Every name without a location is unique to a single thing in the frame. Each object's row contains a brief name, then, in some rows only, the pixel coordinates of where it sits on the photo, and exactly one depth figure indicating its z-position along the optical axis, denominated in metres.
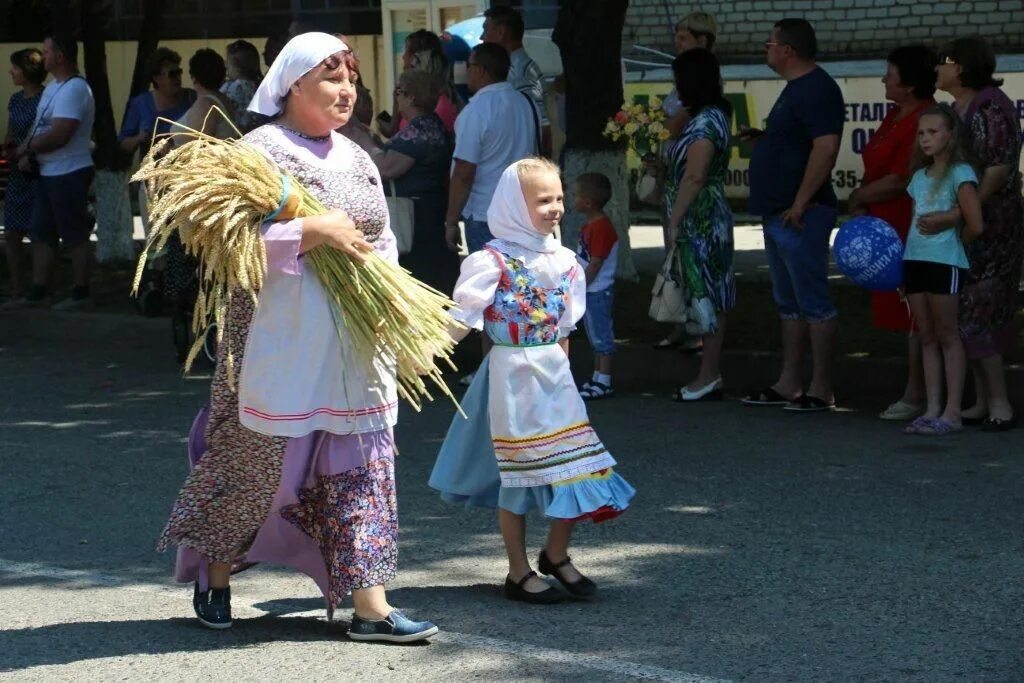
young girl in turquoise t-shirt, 12.30
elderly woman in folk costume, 7.77
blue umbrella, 27.00
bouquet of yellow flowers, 14.74
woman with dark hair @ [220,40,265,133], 16.63
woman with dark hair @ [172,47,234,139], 15.69
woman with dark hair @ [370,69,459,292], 14.80
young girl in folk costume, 8.56
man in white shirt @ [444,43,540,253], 14.53
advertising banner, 29.09
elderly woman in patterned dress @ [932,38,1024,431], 12.68
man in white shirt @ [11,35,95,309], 19.05
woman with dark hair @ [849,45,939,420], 13.20
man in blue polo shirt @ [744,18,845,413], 13.42
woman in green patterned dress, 13.96
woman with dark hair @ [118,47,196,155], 19.39
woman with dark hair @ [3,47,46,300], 19.66
